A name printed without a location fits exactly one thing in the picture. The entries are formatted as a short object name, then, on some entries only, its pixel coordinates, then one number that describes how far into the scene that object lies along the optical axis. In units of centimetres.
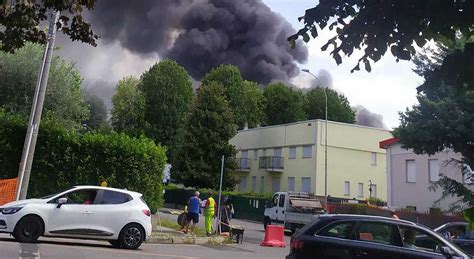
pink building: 3341
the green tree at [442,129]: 1992
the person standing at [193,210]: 2047
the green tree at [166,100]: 6856
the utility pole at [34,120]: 1623
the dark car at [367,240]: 849
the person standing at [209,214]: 2072
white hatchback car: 1358
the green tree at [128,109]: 6919
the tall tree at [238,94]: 7012
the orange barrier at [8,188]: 1786
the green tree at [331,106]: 7619
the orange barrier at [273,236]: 1998
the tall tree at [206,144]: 5419
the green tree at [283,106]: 7625
